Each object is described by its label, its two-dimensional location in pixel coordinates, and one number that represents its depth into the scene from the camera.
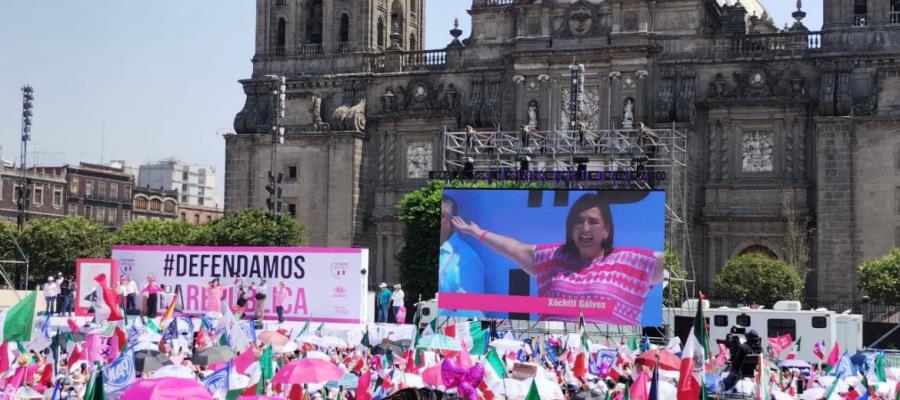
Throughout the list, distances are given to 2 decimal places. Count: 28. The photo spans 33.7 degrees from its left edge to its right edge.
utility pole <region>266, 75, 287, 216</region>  48.47
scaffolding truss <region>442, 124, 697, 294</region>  45.78
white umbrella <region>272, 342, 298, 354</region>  27.16
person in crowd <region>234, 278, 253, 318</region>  39.19
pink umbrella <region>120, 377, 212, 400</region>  14.65
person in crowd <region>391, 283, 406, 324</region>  43.06
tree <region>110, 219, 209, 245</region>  67.49
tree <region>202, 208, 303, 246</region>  59.00
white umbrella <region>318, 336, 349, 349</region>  28.50
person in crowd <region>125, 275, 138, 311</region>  39.53
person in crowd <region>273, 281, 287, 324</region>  39.12
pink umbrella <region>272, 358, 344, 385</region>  19.48
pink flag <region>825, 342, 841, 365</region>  28.95
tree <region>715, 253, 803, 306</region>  53.62
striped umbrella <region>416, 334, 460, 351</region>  25.00
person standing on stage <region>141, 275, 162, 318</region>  39.59
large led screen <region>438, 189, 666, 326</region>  37.72
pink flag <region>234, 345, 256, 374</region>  22.05
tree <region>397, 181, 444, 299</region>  56.62
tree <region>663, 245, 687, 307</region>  51.68
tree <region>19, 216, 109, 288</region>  68.25
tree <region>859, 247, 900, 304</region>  51.78
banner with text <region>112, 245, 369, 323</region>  38.72
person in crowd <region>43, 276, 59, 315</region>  43.23
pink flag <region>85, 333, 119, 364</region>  24.40
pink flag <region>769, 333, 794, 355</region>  31.42
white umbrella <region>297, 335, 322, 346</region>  28.48
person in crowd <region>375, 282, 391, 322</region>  44.44
